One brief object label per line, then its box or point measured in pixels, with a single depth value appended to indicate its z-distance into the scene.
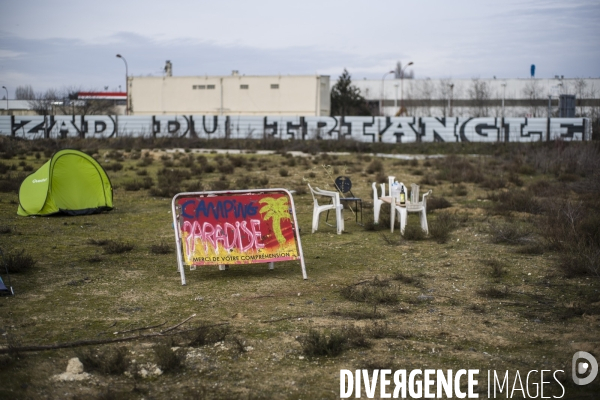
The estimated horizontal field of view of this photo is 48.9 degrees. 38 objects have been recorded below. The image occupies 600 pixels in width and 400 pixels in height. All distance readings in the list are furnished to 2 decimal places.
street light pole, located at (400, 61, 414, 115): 65.14
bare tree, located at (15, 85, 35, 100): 58.97
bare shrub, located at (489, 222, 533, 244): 11.02
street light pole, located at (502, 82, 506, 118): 66.51
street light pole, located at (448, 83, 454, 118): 65.56
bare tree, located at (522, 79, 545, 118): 65.62
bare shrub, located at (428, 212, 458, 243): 11.44
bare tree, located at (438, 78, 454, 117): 66.94
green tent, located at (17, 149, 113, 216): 13.81
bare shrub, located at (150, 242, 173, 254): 10.21
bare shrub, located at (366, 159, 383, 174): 24.38
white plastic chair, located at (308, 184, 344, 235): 11.88
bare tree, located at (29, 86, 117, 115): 54.75
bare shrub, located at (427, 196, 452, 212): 15.70
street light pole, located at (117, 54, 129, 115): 59.85
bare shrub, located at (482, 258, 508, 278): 8.70
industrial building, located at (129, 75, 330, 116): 58.22
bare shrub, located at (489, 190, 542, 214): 14.55
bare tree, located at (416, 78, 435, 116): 67.75
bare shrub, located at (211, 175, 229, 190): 18.98
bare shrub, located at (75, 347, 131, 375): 5.18
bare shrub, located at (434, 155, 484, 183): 21.76
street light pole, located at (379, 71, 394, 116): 70.62
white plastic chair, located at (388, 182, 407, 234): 11.73
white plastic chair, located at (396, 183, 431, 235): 11.77
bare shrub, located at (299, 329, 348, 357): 5.62
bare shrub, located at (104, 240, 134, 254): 10.07
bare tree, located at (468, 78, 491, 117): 64.71
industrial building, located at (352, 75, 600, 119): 64.81
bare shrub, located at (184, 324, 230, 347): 5.87
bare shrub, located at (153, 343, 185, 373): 5.26
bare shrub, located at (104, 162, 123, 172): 23.45
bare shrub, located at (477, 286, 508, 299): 7.64
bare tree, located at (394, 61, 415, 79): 113.83
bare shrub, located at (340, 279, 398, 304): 7.37
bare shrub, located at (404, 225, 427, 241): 11.47
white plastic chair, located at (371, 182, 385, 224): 12.91
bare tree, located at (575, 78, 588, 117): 49.22
